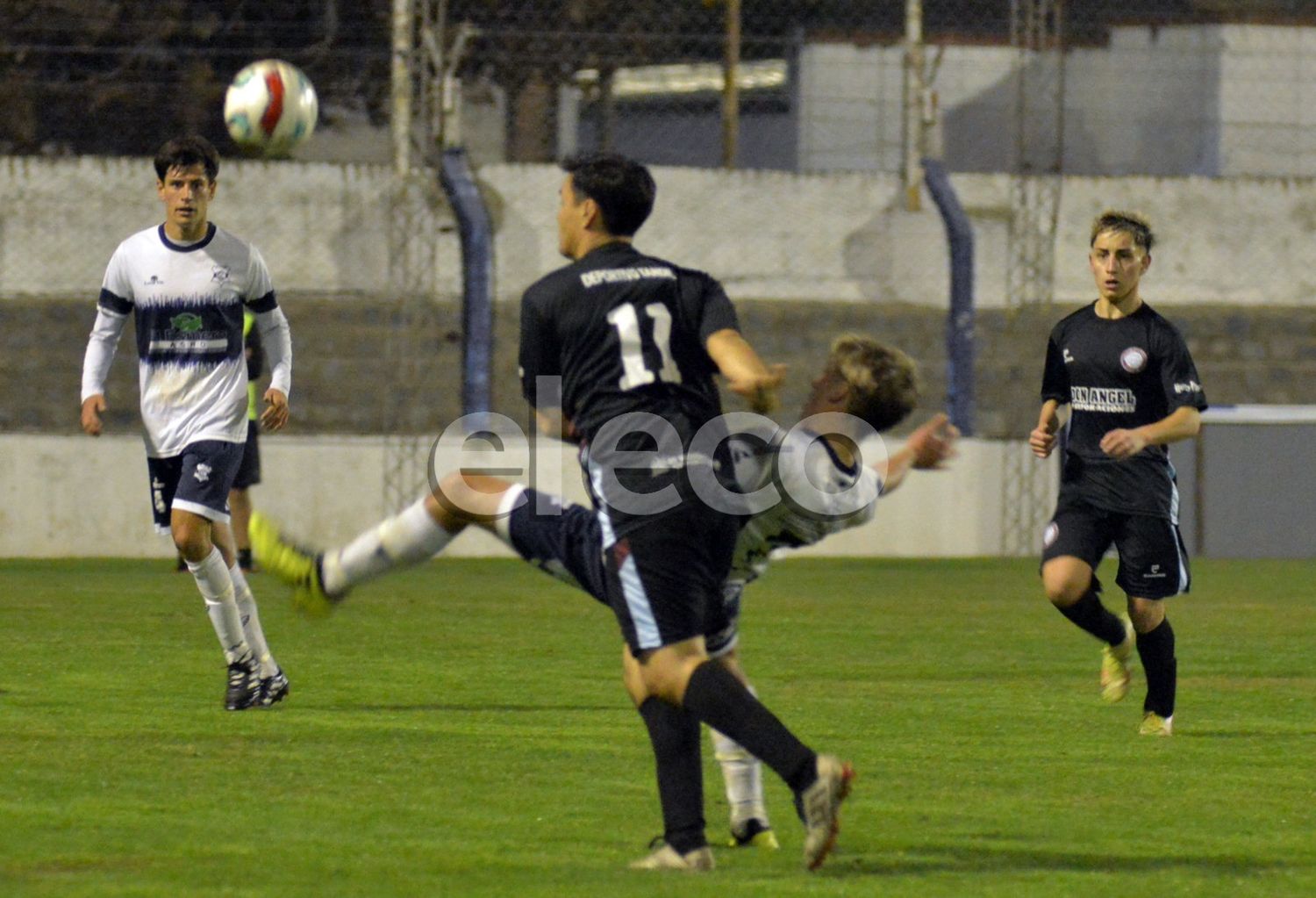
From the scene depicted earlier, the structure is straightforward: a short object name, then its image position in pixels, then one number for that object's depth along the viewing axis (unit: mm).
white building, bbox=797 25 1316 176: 46937
